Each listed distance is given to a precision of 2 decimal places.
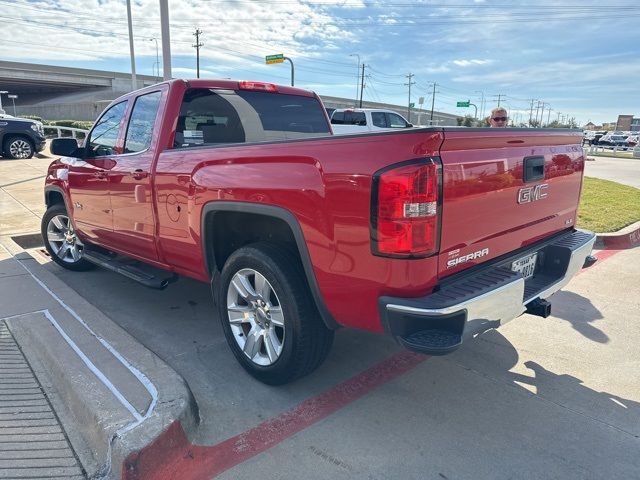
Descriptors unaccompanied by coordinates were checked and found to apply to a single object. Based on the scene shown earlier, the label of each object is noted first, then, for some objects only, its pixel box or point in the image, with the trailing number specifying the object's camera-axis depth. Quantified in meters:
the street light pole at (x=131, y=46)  21.76
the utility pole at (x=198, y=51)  65.38
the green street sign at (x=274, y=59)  35.66
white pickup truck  16.44
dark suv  15.41
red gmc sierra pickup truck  2.27
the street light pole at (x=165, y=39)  11.85
